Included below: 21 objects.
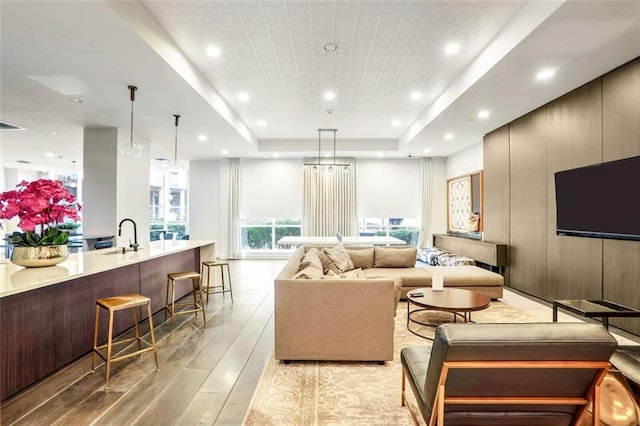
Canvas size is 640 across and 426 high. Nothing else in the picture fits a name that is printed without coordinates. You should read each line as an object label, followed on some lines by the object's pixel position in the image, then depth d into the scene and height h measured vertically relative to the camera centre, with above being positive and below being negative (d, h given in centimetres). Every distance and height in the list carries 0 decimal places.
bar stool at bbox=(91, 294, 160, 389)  245 -74
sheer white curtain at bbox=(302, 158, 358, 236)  882 +31
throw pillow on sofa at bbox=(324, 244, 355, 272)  463 -63
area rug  206 -130
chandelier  742 +149
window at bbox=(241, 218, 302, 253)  933 -50
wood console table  570 -64
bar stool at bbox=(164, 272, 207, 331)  365 -92
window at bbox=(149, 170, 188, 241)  1077 +42
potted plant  249 -4
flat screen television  309 +19
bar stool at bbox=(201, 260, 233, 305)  461 -124
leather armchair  135 -69
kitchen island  224 -79
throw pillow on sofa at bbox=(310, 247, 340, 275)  456 -69
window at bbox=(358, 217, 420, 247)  920 -35
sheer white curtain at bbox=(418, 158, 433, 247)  891 +53
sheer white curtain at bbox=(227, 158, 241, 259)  898 +12
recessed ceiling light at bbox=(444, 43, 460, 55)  348 +185
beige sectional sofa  273 -88
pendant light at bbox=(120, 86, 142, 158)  414 +82
